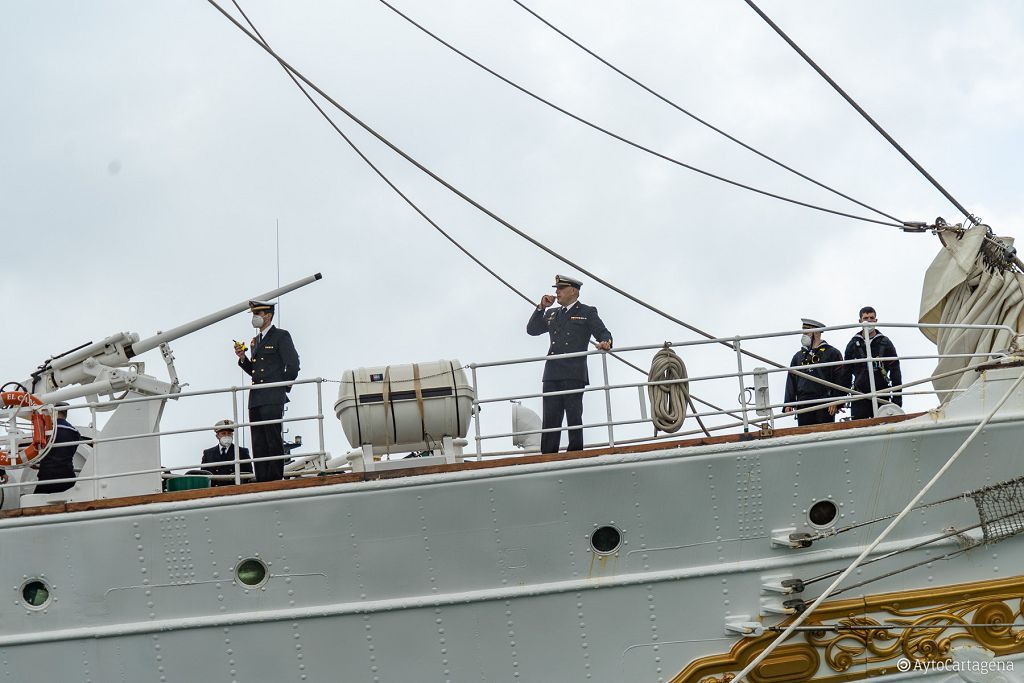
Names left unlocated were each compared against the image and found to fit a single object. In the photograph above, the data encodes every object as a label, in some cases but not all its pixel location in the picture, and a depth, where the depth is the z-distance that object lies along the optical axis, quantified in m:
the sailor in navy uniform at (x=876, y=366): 20.67
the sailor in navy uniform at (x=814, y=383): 20.19
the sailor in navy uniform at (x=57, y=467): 19.19
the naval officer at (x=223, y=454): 21.47
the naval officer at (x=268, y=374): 18.52
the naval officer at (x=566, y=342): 18.64
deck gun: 21.56
